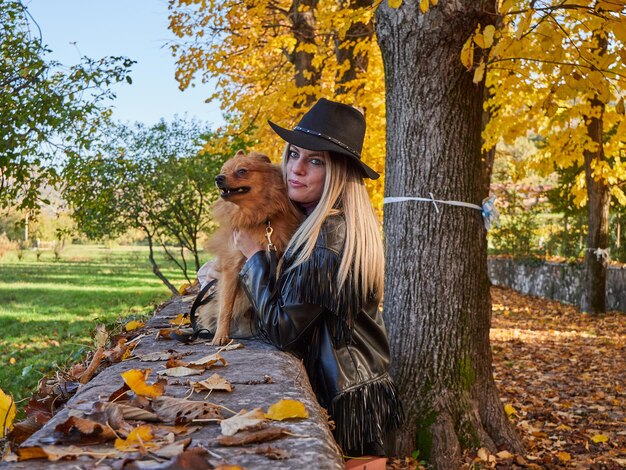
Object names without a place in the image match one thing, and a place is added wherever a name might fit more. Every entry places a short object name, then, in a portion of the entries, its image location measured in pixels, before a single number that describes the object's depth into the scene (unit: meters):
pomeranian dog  3.31
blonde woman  2.99
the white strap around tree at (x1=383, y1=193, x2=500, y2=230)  5.36
